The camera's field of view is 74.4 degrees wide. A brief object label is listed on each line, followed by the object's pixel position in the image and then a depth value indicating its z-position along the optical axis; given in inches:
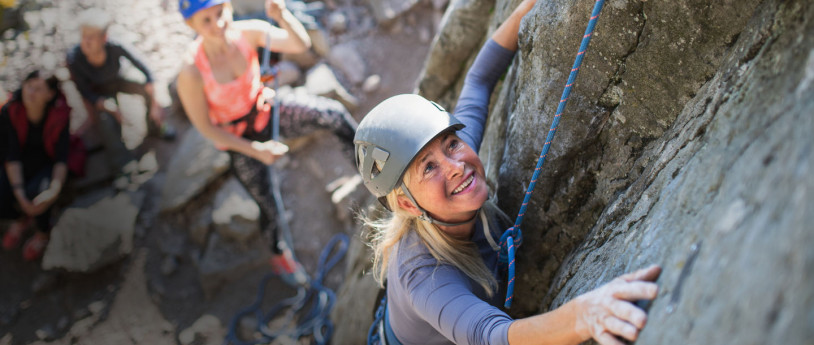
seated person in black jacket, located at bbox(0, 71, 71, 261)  236.2
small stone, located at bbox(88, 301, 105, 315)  247.4
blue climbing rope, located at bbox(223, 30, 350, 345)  230.8
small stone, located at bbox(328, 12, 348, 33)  332.2
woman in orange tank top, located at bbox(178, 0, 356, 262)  177.3
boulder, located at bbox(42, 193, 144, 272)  252.1
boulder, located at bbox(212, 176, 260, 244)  261.0
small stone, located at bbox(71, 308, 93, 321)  245.3
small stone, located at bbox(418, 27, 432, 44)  322.0
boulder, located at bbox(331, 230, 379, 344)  173.3
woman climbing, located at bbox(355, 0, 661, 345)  86.7
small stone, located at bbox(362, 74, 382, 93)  309.7
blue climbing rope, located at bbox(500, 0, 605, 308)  89.0
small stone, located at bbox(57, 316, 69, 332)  241.1
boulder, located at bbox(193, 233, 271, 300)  253.0
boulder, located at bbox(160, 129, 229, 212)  277.1
